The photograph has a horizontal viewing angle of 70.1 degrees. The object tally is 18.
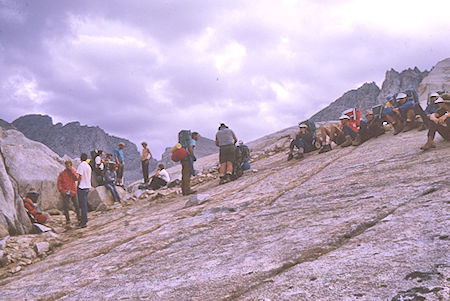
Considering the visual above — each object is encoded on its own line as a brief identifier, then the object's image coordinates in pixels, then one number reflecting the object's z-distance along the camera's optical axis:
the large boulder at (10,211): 8.12
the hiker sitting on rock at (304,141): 12.61
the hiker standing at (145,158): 16.23
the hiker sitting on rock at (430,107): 9.69
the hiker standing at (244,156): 12.69
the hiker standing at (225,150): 11.27
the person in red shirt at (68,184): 10.00
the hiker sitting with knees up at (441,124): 7.14
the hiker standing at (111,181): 13.93
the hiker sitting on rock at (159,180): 15.56
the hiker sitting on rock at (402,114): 10.47
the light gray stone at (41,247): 7.37
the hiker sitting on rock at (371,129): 11.12
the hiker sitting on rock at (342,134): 11.26
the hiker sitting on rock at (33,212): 9.43
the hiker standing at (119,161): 16.22
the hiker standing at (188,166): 11.09
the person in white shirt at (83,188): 9.80
